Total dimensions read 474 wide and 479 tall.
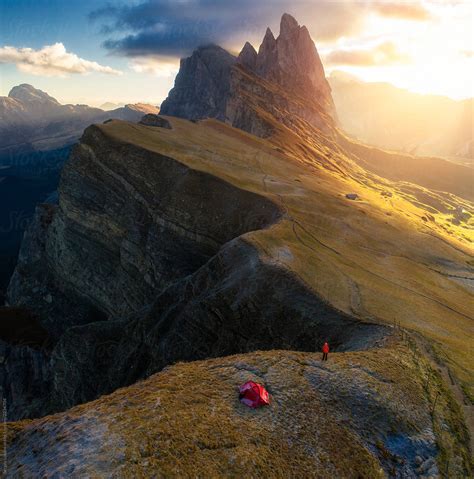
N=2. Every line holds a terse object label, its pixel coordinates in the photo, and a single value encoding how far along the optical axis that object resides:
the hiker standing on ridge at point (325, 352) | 27.21
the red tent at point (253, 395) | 22.69
